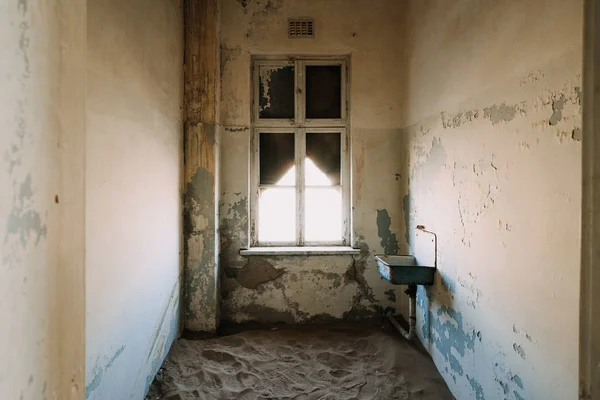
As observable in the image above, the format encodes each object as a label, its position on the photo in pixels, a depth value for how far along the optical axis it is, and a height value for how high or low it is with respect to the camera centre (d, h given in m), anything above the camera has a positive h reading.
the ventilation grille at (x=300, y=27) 3.50 +1.77
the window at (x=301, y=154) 3.67 +0.50
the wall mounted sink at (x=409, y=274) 2.71 -0.59
